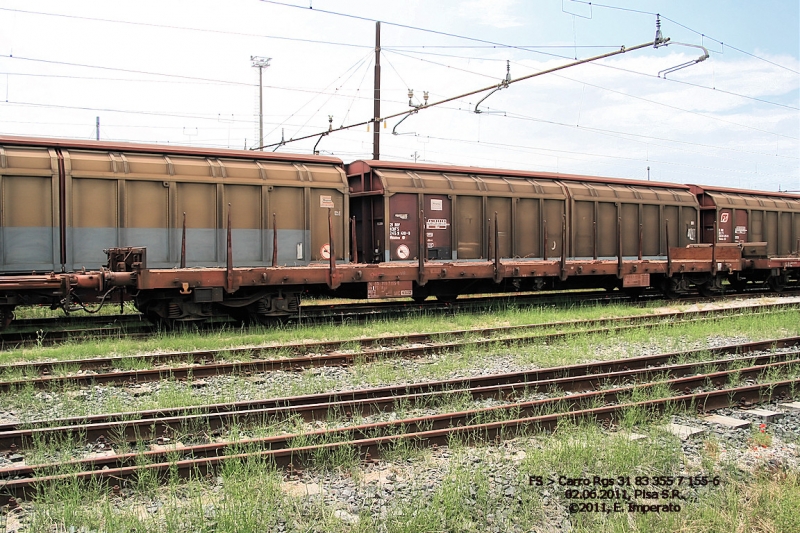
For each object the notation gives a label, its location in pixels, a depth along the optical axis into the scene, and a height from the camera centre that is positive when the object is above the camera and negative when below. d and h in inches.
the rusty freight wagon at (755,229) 755.4 +38.1
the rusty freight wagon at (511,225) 559.5 +33.9
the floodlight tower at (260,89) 1441.9 +426.3
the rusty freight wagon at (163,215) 414.0 +35.3
